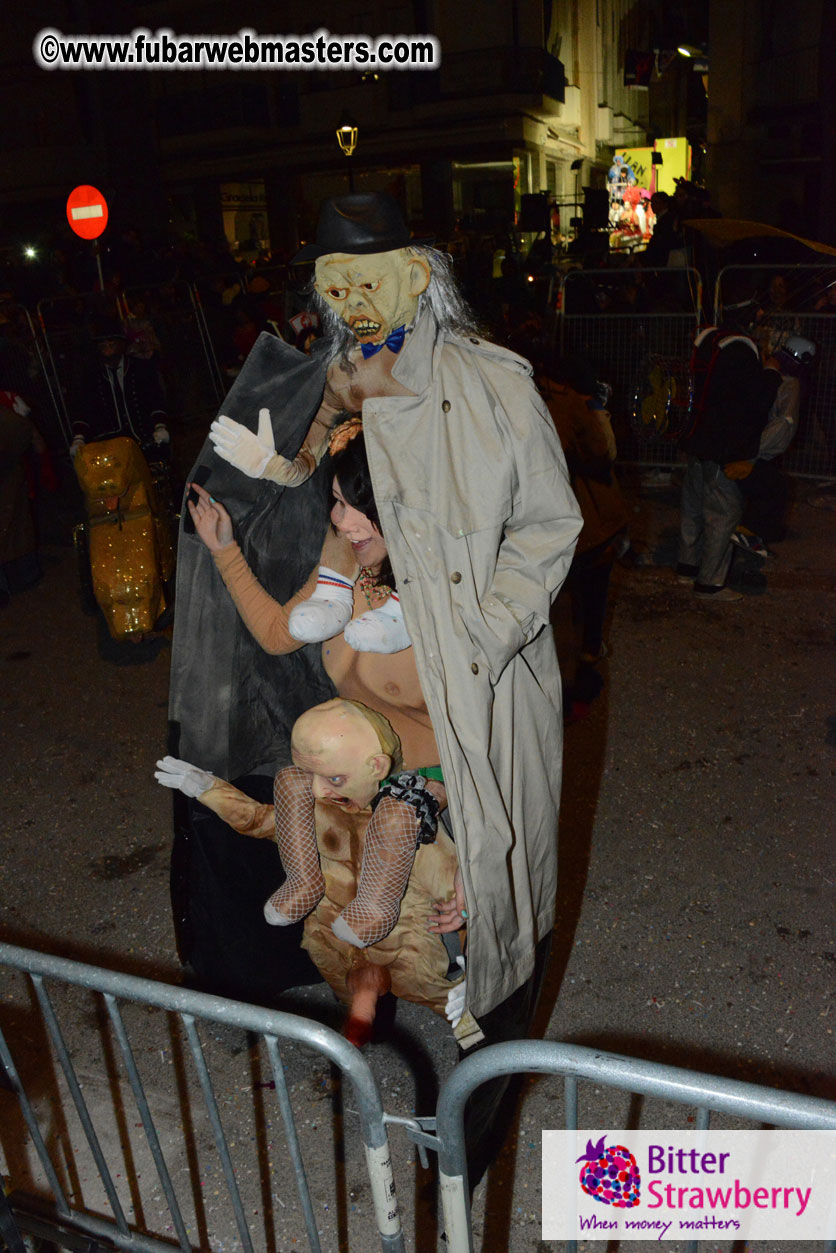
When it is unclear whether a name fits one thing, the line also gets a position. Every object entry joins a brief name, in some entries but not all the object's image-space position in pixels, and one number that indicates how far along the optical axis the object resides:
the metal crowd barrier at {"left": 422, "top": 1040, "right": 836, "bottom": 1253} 1.31
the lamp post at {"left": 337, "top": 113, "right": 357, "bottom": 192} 19.67
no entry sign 14.97
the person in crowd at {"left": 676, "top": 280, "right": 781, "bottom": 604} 5.85
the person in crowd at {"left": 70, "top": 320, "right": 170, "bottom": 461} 7.18
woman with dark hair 2.38
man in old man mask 2.14
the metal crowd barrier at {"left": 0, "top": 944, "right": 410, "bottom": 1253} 1.69
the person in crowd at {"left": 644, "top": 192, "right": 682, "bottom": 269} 11.30
